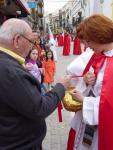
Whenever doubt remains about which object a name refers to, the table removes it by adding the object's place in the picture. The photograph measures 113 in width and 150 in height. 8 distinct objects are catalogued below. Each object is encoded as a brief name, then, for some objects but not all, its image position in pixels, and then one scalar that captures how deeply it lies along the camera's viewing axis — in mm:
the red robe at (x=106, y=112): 1336
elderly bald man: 1072
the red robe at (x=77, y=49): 11371
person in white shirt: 1337
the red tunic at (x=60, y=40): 18292
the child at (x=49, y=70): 4720
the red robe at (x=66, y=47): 11498
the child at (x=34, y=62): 3600
